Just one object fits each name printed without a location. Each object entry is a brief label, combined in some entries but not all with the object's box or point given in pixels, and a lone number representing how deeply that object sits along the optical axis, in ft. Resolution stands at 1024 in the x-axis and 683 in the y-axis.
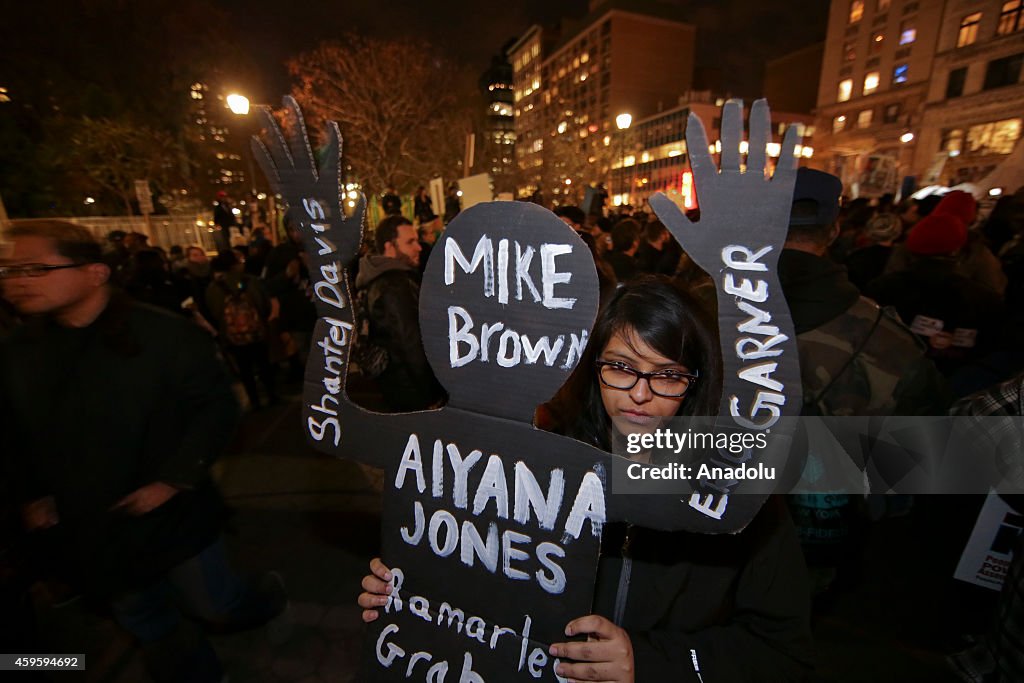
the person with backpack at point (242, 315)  16.71
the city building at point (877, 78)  118.93
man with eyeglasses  5.91
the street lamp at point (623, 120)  53.00
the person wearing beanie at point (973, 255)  12.67
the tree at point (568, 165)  105.60
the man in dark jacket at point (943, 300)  9.41
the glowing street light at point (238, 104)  32.24
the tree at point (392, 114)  59.26
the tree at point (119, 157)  58.13
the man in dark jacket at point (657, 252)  17.20
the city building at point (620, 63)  233.76
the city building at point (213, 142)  71.51
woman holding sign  3.46
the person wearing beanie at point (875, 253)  15.76
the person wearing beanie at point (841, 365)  6.22
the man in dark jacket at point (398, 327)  10.54
